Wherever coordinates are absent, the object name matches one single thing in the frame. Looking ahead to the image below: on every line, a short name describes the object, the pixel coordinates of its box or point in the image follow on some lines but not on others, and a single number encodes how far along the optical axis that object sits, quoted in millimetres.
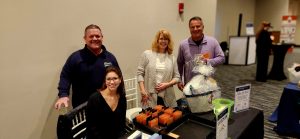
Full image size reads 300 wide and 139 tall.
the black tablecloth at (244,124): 1145
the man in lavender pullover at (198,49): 1949
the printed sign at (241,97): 1410
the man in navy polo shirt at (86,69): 1630
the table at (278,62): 4323
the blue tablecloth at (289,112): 2256
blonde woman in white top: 1870
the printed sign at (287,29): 7423
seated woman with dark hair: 1219
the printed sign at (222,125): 986
